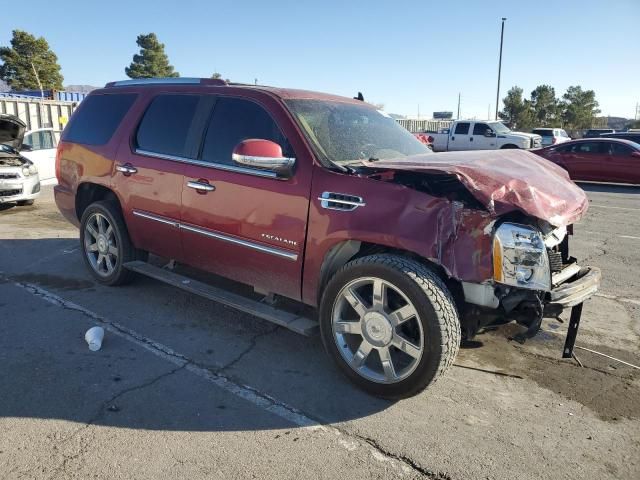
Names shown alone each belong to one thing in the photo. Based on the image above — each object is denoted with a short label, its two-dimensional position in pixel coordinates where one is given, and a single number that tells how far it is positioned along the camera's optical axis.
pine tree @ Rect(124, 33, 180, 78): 53.88
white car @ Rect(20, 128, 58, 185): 12.29
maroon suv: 2.95
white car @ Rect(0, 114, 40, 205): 9.23
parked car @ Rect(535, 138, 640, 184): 15.77
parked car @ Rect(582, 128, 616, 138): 31.88
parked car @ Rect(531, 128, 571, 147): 28.12
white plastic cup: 3.78
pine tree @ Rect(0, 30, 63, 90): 45.38
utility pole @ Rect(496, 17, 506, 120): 37.66
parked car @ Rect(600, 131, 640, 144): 20.34
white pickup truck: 22.97
